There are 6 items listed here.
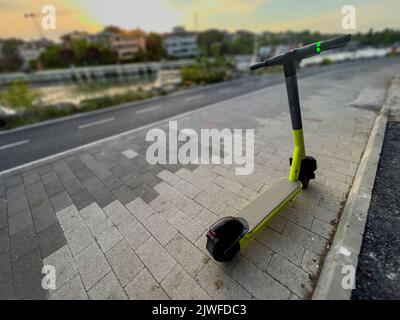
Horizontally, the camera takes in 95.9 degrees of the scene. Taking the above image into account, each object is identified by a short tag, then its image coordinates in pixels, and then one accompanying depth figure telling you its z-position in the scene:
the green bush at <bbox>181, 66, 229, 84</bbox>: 16.20
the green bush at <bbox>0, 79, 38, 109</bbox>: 9.07
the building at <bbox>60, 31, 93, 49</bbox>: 56.39
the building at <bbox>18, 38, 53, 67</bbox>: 58.15
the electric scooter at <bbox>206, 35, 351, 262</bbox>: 1.68
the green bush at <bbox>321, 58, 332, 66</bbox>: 24.88
